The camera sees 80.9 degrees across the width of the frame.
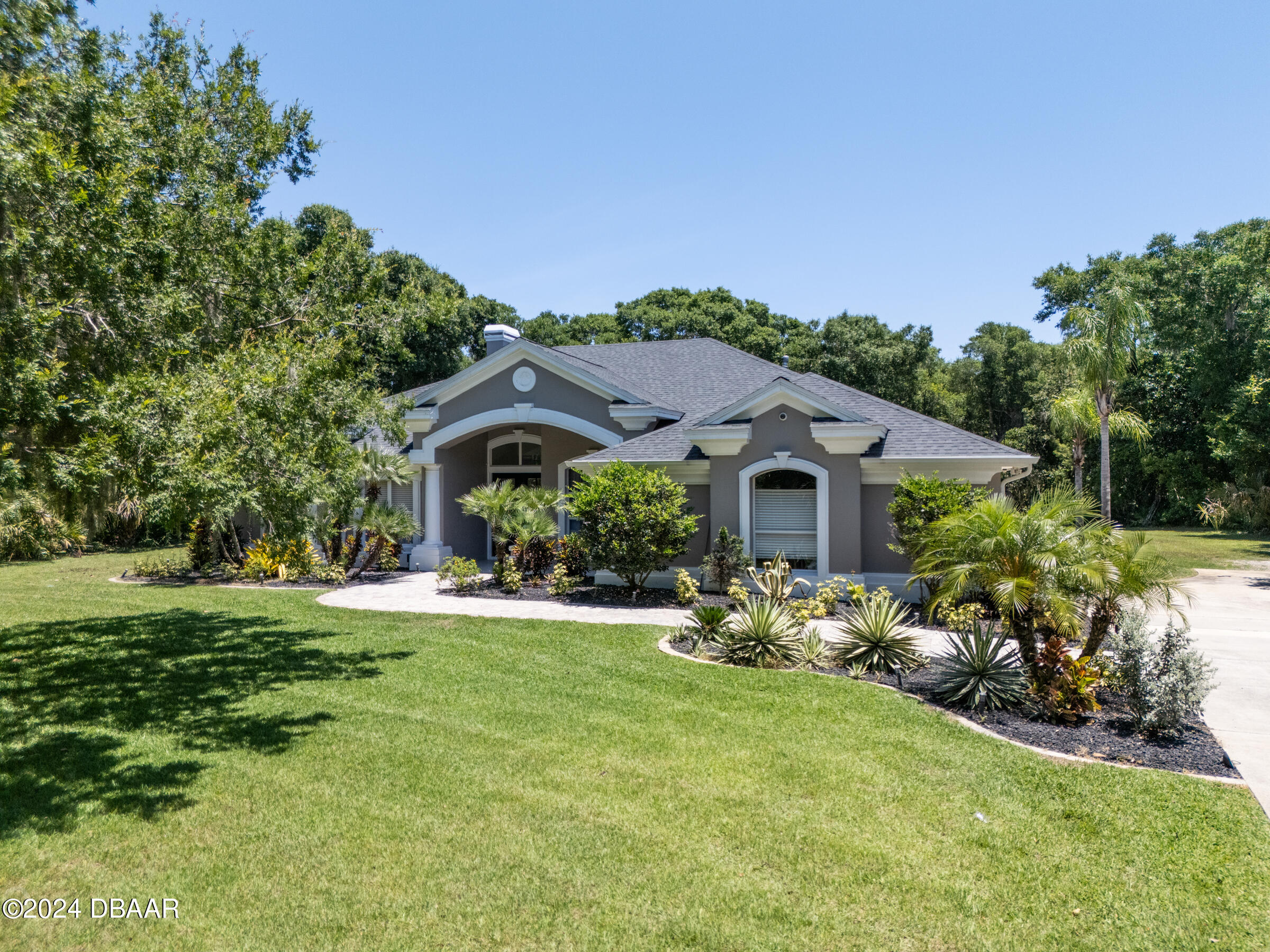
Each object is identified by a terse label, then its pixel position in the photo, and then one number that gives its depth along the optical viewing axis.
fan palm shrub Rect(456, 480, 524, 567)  16.66
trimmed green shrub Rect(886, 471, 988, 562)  13.06
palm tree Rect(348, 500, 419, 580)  18.53
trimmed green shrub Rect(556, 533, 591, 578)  16.23
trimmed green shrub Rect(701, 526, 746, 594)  15.16
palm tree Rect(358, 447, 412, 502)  18.78
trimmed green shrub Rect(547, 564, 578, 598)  15.75
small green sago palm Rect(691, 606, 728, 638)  10.84
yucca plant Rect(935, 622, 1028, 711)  7.93
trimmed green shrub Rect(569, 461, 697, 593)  14.53
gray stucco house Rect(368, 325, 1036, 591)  14.91
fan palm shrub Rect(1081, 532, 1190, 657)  7.64
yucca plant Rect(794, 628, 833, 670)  9.93
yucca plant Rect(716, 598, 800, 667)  9.93
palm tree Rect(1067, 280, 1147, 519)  23.66
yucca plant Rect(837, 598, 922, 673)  9.70
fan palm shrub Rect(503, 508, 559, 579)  16.39
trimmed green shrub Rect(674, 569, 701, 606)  14.86
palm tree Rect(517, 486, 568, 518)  17.11
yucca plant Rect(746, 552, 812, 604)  13.45
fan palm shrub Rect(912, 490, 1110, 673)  7.62
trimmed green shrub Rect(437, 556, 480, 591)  16.11
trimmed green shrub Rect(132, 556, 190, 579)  18.89
